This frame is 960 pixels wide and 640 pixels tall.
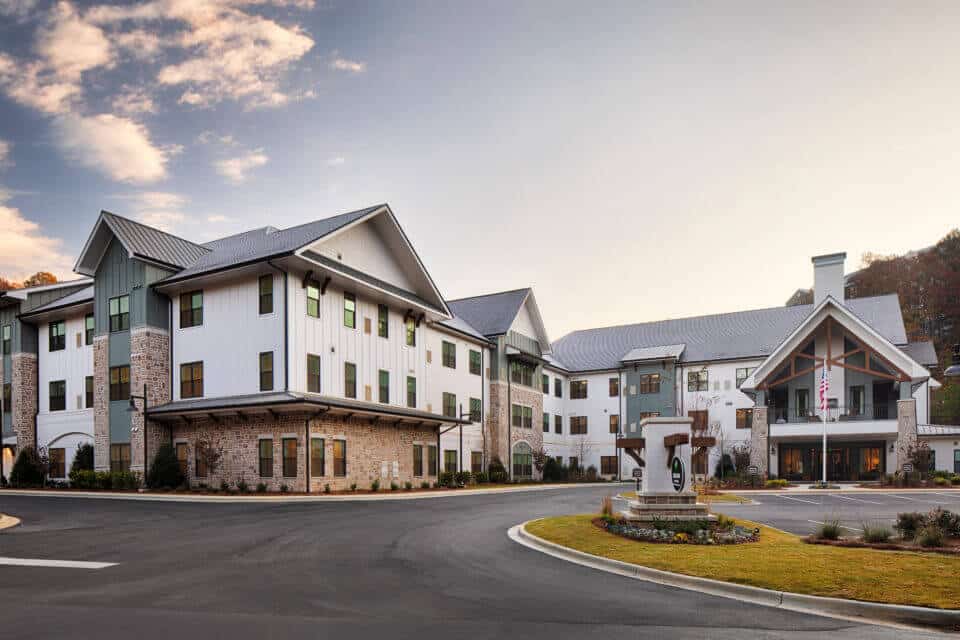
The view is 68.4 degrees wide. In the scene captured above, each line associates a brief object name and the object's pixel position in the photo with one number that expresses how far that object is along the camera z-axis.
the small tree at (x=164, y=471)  31.33
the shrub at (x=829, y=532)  14.56
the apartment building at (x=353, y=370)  31.31
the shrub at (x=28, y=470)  38.00
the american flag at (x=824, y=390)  38.74
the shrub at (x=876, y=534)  13.85
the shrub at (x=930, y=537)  13.27
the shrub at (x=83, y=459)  36.28
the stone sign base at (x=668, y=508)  15.94
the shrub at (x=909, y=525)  14.40
